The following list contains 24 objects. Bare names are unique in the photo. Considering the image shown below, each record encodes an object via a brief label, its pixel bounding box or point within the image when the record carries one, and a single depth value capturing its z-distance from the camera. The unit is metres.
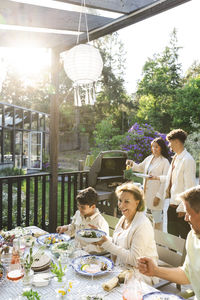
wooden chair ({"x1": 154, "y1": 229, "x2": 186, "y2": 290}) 1.92
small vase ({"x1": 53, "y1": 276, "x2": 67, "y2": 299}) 1.32
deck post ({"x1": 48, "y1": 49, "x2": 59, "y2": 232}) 3.78
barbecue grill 4.16
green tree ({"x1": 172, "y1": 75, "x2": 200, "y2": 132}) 14.82
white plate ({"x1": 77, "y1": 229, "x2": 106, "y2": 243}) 1.89
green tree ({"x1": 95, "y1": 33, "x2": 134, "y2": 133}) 19.41
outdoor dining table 1.39
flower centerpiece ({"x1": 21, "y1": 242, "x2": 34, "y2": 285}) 1.46
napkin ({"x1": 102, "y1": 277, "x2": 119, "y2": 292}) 1.44
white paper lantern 2.34
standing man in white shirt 2.93
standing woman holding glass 3.61
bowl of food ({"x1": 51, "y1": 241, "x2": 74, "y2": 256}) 1.75
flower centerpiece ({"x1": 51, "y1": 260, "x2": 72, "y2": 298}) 1.38
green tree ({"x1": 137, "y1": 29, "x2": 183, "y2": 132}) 15.91
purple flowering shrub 8.05
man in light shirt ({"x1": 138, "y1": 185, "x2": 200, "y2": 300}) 1.34
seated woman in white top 1.87
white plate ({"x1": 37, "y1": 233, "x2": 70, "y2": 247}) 2.04
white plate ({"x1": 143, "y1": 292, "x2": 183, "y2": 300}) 1.33
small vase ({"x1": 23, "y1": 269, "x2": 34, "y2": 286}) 1.47
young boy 2.43
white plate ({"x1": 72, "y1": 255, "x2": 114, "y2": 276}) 1.61
